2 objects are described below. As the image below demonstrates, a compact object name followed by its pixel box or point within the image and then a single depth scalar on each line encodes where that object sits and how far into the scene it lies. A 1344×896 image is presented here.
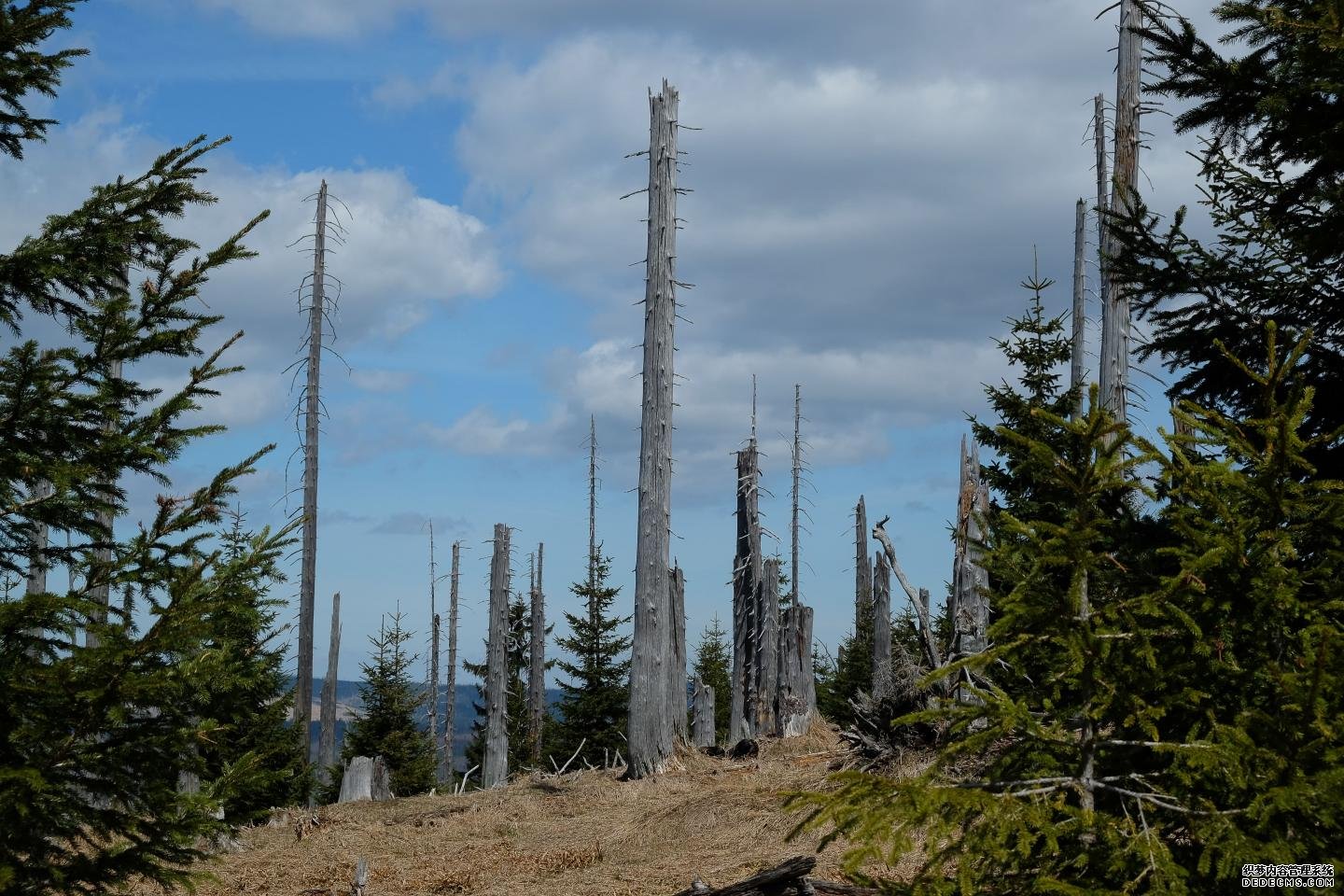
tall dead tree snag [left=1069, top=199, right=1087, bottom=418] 24.06
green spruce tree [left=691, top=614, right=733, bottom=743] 37.03
